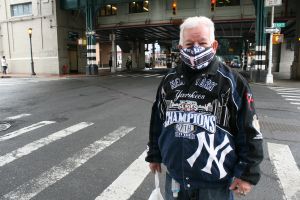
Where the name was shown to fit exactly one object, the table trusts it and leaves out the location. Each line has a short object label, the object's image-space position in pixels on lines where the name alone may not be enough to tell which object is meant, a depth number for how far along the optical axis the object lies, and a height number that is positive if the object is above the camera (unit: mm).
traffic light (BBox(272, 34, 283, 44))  21859 +1190
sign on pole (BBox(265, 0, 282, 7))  20844 +3383
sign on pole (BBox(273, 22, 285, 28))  21625 +2052
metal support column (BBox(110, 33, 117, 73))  39541 +224
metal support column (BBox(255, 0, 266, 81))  23781 +1493
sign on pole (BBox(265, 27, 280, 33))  21469 +1721
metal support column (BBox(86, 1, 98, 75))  32000 +1484
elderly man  2270 -470
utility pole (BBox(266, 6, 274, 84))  21834 -1250
